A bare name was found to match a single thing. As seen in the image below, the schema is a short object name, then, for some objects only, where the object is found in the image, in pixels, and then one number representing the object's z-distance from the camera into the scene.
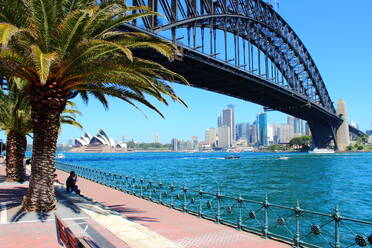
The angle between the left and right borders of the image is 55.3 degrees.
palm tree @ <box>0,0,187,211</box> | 10.88
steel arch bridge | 45.75
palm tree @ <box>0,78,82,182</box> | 19.53
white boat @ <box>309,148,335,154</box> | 121.25
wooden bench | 6.30
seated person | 17.33
